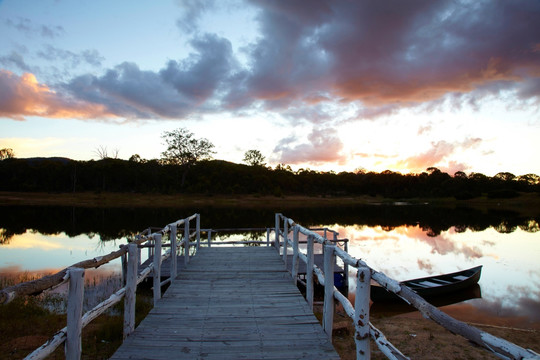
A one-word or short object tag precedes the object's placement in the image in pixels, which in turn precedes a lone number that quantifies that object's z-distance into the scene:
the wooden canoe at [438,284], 11.07
